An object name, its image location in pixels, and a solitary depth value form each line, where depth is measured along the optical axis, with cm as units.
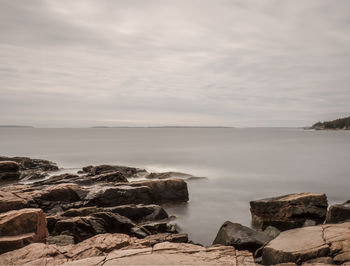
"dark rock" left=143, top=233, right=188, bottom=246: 970
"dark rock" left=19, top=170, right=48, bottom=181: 2669
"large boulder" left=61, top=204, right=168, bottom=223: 1218
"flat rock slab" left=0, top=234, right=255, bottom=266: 645
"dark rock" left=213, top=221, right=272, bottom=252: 905
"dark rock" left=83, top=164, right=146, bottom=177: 2608
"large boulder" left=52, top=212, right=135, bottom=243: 998
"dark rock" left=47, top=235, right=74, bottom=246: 857
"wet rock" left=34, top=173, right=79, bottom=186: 1952
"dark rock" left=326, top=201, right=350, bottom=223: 1114
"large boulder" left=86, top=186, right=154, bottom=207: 1497
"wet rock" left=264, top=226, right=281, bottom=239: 1010
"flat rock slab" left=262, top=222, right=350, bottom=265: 683
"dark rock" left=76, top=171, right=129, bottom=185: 2009
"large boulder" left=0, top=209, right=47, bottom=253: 778
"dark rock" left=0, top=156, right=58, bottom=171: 3316
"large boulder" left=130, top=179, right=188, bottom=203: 1789
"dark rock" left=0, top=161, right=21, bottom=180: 2680
